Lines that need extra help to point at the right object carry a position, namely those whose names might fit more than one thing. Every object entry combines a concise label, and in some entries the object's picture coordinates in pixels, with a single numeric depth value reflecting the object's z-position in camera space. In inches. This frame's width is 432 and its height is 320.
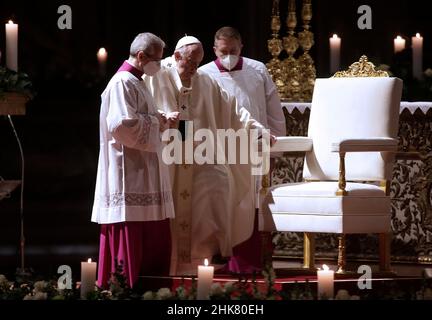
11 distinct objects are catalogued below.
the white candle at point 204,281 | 514.6
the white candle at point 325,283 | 522.9
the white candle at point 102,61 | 864.9
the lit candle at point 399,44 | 839.1
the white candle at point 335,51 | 807.7
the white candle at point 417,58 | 797.2
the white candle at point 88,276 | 560.4
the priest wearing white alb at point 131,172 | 642.8
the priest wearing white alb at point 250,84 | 741.9
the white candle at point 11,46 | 644.1
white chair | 669.9
